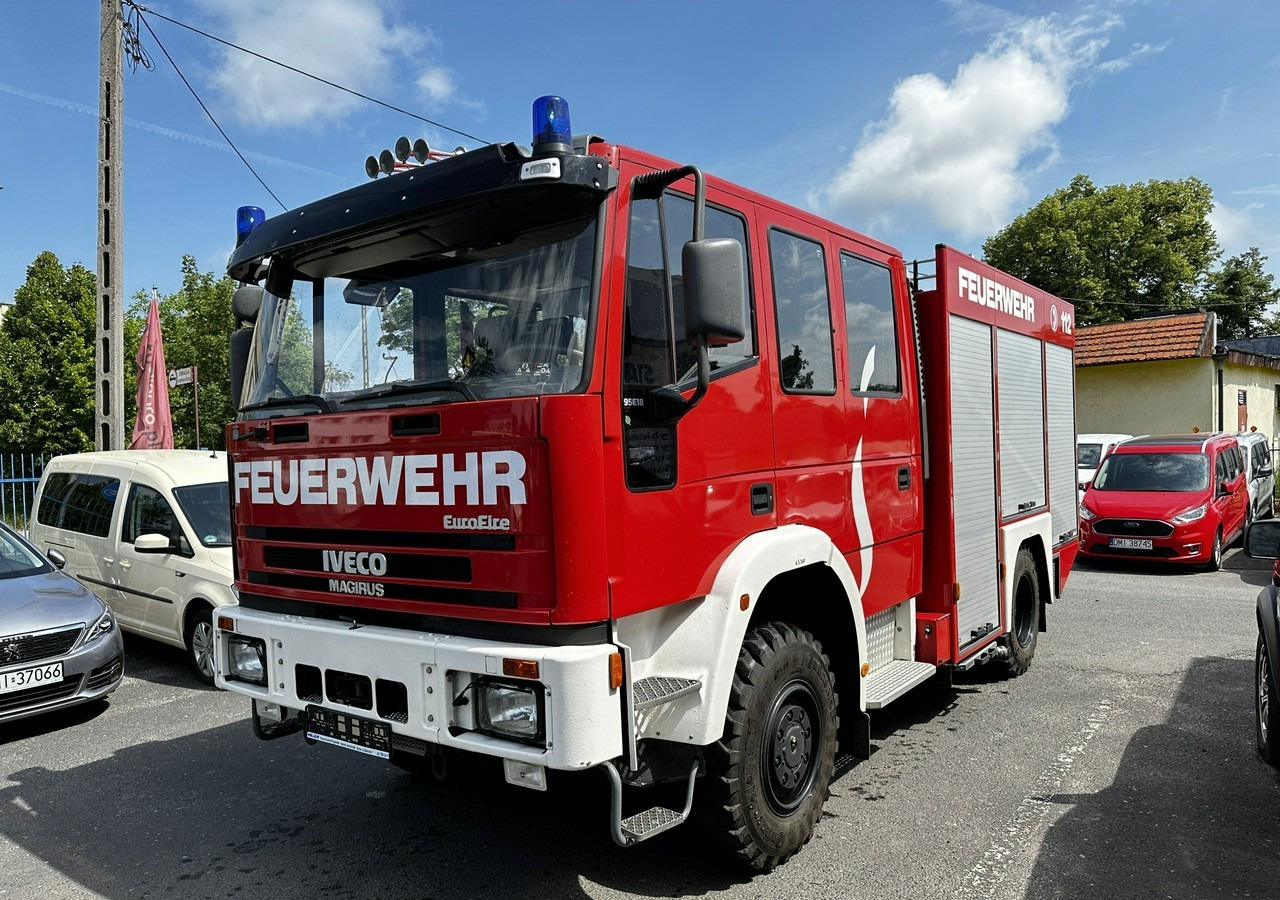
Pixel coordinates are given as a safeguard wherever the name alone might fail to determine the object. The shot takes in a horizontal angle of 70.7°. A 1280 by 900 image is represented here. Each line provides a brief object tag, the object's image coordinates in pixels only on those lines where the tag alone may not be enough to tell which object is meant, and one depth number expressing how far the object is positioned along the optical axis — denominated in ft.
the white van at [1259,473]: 47.75
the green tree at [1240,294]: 133.95
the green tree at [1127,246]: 119.75
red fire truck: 9.61
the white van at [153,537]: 22.67
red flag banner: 37.99
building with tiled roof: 69.67
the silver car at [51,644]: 18.38
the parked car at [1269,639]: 12.82
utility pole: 34.40
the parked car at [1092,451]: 50.67
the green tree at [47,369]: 82.84
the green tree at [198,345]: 76.23
